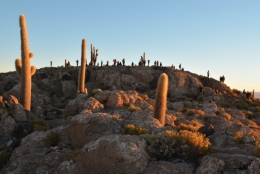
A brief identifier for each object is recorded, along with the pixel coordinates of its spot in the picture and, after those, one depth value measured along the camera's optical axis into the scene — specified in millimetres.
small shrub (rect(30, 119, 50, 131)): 16156
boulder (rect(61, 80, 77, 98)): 37316
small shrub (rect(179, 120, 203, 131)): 14182
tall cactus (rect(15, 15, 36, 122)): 19517
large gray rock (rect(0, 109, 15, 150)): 14852
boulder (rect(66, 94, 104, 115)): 18773
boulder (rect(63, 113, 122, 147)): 10922
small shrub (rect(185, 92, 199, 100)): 37256
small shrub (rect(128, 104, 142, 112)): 17584
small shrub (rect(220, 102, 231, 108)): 32047
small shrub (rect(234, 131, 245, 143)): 10813
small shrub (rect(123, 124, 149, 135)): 10453
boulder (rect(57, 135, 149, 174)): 7727
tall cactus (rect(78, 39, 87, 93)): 30172
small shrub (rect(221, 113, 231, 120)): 22519
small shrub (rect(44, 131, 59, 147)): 11656
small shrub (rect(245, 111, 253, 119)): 27812
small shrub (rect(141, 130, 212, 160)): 8188
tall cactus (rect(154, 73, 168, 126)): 15094
